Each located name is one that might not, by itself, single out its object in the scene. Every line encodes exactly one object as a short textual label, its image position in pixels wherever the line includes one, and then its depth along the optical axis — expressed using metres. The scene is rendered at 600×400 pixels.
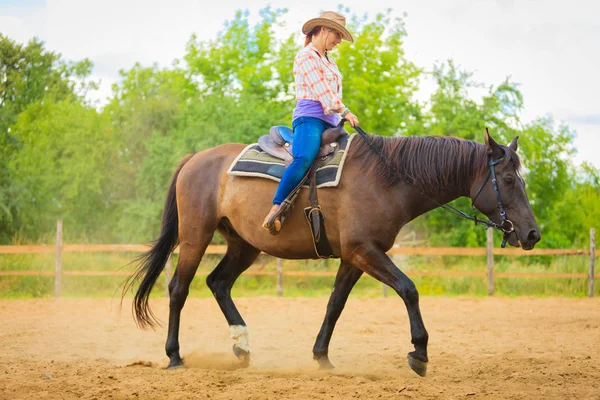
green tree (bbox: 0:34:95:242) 20.28
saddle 5.68
